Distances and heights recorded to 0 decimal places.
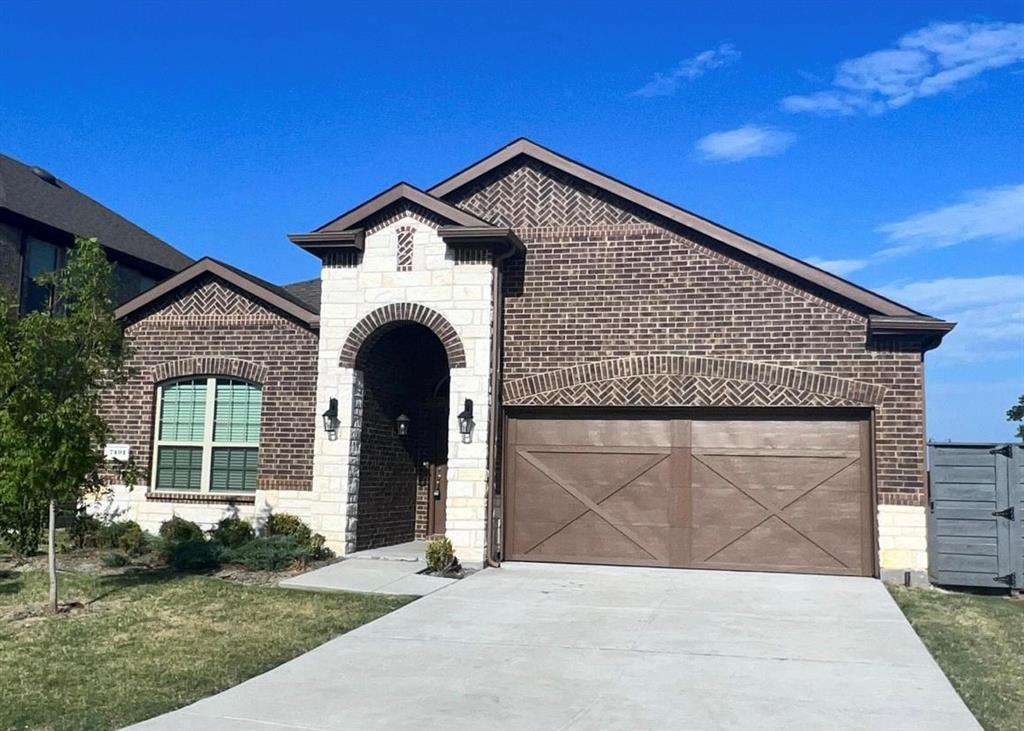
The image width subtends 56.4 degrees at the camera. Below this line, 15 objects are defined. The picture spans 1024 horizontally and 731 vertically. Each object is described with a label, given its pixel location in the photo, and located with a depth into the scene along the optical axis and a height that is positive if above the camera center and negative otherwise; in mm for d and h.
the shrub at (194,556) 13250 -1505
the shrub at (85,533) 14898 -1365
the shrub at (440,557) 13383 -1447
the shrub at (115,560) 13531 -1625
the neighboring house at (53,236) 22625 +5429
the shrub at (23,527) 13244 -1196
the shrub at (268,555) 13141 -1450
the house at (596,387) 13750 +1047
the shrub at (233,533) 14328 -1278
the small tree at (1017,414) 53000 +2935
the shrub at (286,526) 14286 -1134
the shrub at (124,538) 14477 -1398
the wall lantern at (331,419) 14516 +487
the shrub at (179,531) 14805 -1292
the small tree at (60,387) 10508 +662
